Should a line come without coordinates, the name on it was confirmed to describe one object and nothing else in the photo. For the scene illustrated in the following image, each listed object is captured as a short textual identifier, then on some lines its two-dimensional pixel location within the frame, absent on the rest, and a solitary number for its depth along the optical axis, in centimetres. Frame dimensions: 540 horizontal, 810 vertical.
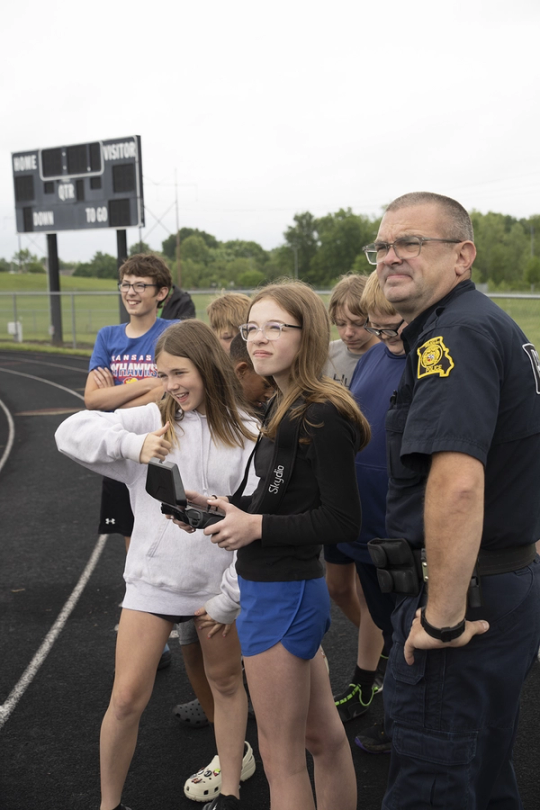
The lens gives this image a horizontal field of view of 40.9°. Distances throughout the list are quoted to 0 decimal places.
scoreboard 2095
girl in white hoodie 261
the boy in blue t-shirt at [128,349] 398
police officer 179
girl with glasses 221
